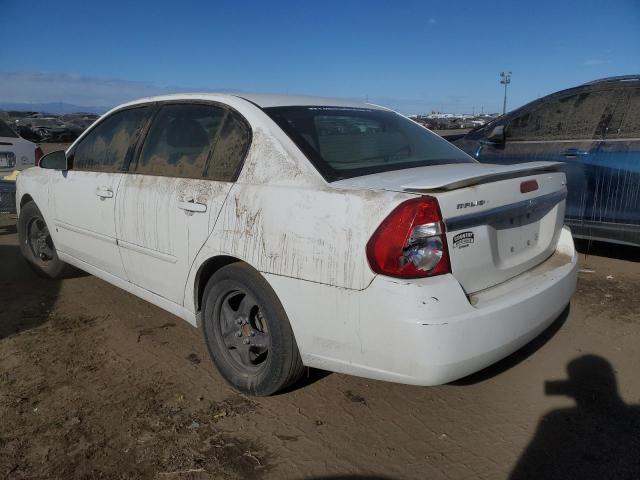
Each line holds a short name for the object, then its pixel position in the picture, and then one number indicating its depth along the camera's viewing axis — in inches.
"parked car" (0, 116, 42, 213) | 278.5
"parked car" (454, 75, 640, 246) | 187.6
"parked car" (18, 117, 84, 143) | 1248.3
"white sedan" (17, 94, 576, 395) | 85.1
